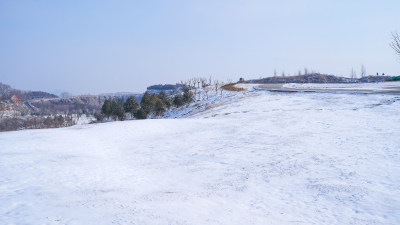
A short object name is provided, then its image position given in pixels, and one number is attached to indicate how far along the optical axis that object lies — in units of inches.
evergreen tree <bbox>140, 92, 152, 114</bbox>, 2095.6
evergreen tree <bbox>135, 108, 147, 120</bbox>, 2108.8
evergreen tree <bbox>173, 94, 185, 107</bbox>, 2150.6
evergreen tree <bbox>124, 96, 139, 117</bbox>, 2266.0
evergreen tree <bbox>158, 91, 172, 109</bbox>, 2222.8
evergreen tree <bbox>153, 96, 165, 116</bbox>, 2111.0
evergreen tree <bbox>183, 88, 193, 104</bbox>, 2117.4
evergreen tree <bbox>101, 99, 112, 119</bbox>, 2532.0
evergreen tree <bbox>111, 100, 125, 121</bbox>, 2496.3
